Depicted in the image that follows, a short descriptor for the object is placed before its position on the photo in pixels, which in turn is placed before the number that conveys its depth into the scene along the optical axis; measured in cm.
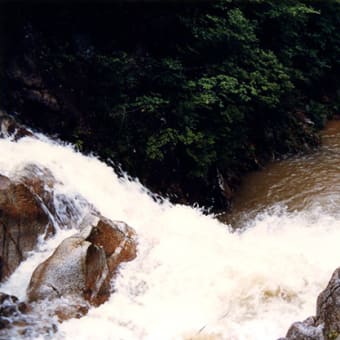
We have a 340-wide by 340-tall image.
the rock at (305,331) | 375
